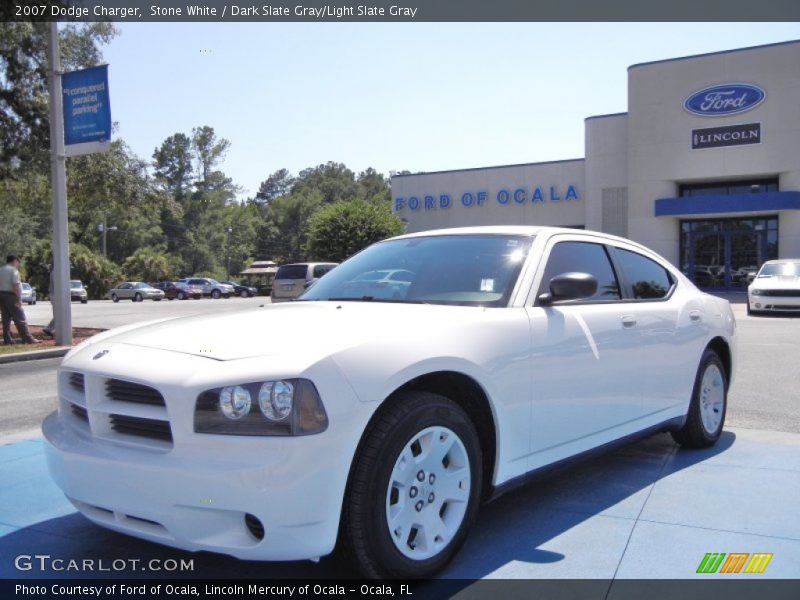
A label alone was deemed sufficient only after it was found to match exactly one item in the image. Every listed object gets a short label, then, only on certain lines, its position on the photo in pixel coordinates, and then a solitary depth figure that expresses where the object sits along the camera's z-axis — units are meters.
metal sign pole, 13.30
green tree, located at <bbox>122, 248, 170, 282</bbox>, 68.06
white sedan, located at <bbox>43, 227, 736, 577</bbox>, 2.73
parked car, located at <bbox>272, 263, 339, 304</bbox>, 21.52
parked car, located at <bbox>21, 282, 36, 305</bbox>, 40.53
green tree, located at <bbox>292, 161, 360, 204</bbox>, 117.31
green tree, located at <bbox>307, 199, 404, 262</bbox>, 40.41
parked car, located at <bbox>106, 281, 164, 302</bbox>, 50.41
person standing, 13.45
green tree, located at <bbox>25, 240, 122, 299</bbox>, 55.97
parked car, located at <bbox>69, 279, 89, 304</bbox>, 45.91
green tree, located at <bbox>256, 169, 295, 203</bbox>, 137.50
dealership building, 34.50
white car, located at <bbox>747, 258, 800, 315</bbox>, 18.55
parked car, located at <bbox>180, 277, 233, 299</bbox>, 55.66
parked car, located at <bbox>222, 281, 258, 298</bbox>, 56.81
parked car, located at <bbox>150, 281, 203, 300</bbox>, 53.97
